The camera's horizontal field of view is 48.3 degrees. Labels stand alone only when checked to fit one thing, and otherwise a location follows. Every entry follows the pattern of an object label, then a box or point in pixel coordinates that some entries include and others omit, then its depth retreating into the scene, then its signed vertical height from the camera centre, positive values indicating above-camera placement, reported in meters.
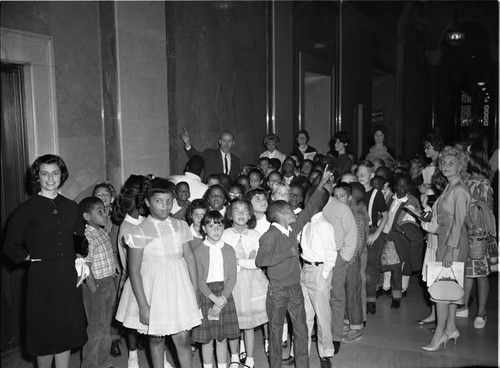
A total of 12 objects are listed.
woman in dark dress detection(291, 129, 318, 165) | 9.52 -0.28
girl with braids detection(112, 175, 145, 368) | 4.63 -0.69
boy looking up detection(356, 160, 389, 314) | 6.36 -1.13
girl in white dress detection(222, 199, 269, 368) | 4.61 -1.19
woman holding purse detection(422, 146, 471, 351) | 5.05 -0.87
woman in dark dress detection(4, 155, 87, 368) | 3.95 -0.89
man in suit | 7.82 -0.36
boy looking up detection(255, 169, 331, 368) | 4.38 -1.16
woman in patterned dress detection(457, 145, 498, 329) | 5.65 -1.01
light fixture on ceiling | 15.80 +2.68
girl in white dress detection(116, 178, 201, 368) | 3.94 -1.02
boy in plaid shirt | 4.62 -1.21
